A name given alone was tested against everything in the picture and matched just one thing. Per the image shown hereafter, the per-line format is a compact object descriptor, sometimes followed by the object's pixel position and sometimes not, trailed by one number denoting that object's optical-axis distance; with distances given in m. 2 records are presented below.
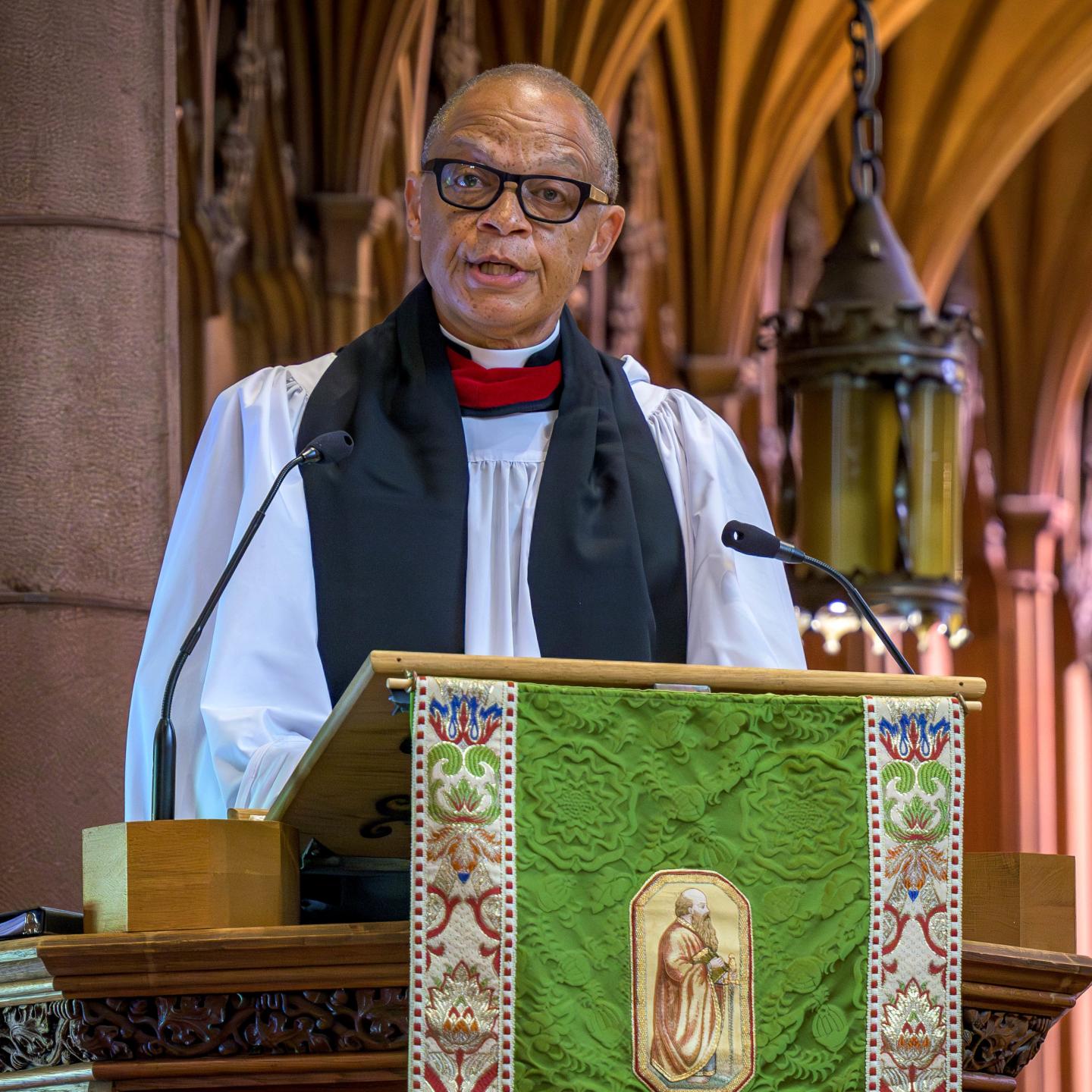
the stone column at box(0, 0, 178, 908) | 8.25
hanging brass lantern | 13.58
